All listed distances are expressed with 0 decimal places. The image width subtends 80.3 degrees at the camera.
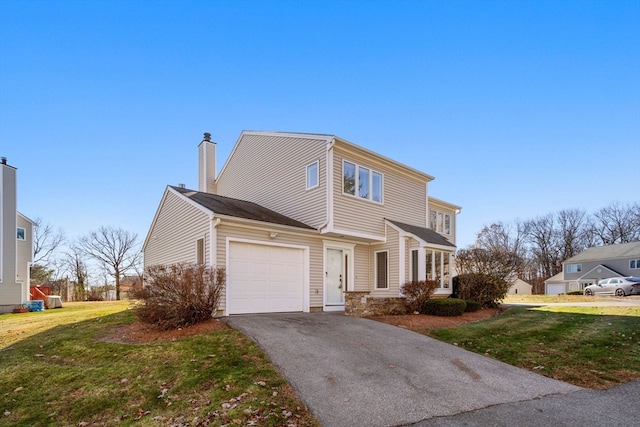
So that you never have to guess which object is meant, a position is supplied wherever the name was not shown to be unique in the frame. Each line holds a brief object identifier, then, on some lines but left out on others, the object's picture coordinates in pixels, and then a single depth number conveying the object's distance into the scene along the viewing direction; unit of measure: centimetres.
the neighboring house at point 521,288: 5647
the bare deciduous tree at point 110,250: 4528
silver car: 3055
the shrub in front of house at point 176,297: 908
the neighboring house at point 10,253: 2083
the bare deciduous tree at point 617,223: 5397
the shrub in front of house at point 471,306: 1457
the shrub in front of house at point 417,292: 1339
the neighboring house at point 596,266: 4138
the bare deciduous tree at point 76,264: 4503
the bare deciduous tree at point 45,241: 4266
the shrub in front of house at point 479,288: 1577
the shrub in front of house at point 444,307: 1306
